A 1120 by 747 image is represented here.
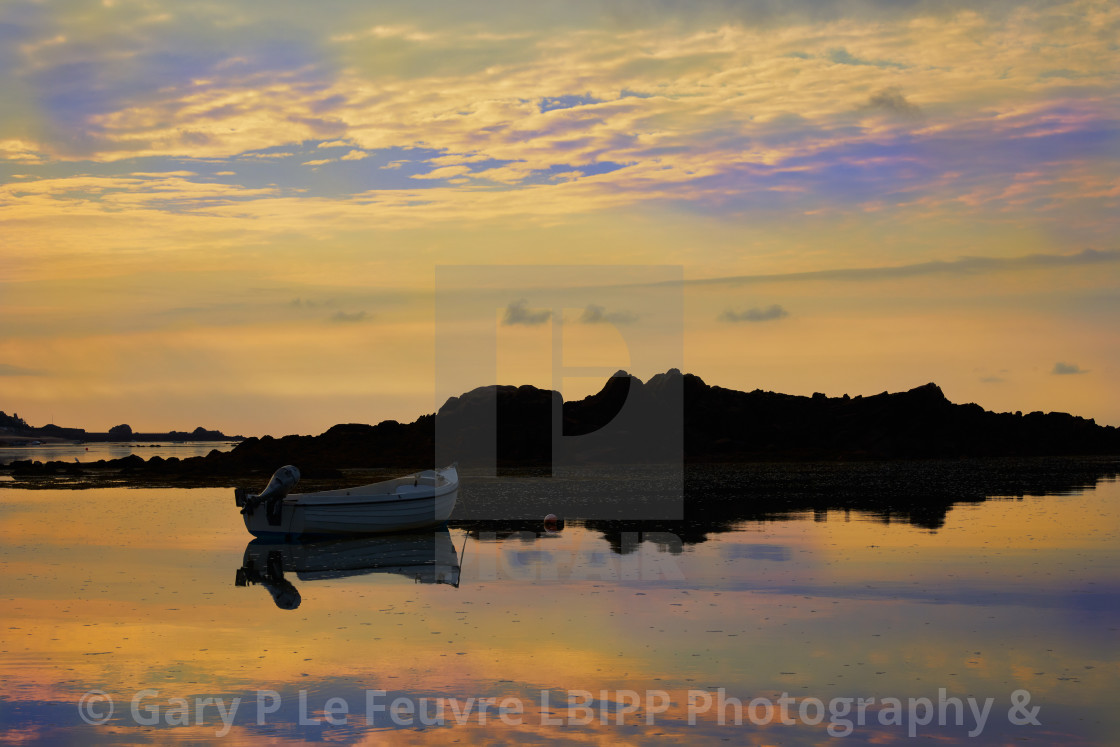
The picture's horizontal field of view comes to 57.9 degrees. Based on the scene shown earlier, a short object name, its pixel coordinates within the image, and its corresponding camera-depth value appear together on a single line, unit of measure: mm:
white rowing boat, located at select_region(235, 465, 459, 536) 32156
